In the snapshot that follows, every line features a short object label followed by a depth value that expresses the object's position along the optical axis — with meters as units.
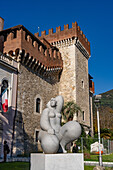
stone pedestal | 4.42
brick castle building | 15.11
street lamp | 10.62
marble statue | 4.63
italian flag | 13.59
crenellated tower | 21.77
